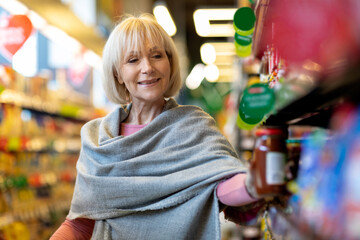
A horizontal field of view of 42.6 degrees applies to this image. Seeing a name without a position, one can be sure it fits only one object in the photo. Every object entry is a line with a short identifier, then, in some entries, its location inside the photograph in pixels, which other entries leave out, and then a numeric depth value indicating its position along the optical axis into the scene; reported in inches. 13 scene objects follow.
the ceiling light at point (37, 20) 232.5
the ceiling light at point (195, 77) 596.7
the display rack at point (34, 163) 169.6
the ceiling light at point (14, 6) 206.6
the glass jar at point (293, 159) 46.9
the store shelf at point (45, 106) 176.5
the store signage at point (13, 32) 177.3
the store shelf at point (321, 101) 30.5
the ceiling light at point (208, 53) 443.5
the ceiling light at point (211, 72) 575.4
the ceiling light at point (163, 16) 317.4
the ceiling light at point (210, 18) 308.7
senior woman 66.0
